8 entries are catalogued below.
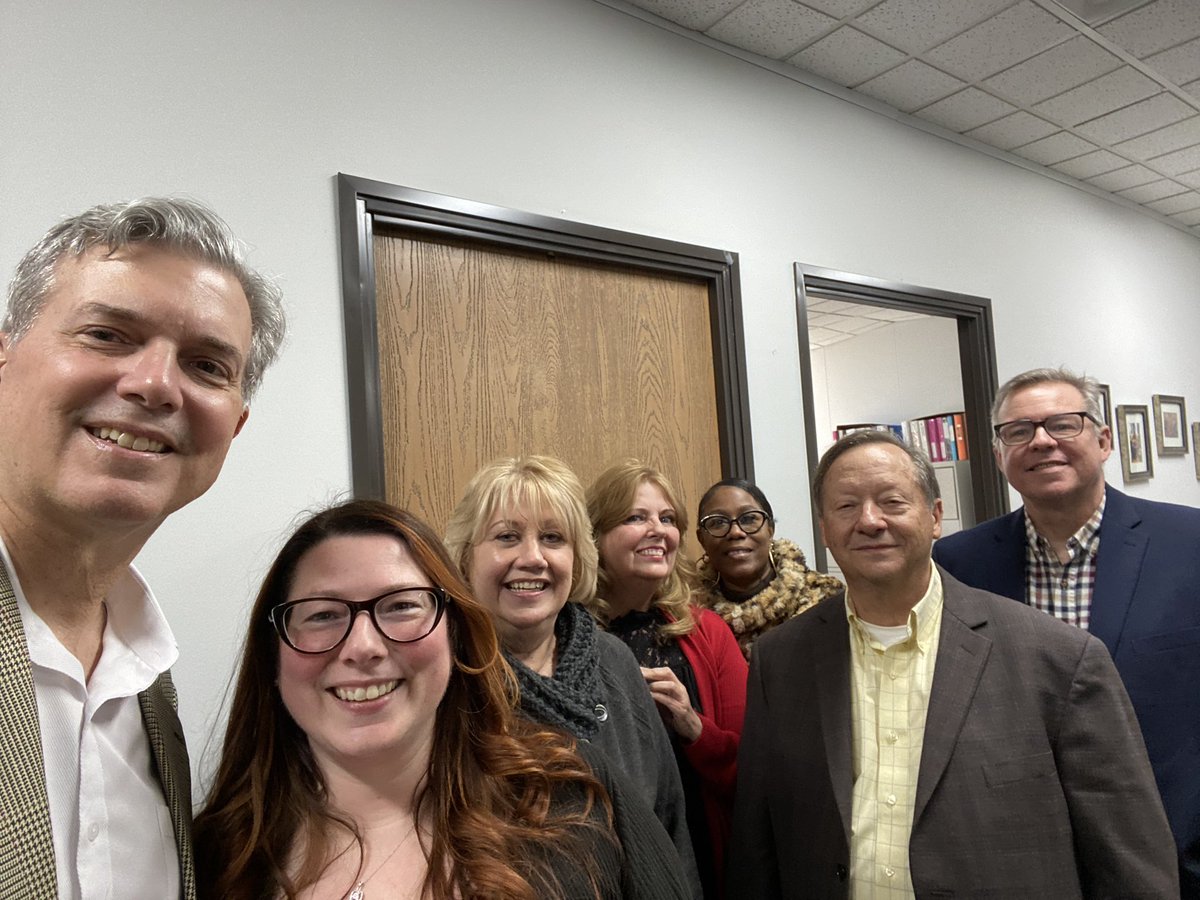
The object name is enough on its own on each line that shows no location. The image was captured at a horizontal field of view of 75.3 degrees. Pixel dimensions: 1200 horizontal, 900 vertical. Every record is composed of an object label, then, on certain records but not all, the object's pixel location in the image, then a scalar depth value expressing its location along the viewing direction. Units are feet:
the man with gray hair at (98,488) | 2.85
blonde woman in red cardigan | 5.78
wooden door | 7.29
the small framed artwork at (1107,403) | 15.09
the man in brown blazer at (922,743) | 4.38
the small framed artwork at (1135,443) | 15.64
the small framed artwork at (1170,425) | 16.70
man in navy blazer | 5.62
